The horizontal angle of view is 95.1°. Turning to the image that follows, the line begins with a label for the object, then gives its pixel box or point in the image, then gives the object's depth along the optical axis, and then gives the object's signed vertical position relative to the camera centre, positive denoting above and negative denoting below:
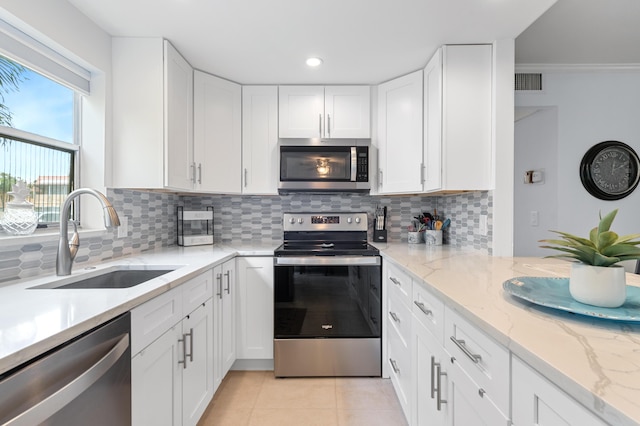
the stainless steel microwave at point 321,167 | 2.34 +0.35
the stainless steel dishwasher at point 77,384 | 0.63 -0.43
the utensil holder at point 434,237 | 2.34 -0.20
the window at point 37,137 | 1.31 +0.37
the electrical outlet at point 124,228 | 1.87 -0.11
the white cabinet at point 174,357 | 1.05 -0.63
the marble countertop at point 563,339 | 0.47 -0.29
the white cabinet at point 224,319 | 1.80 -0.72
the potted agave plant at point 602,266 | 0.77 -0.15
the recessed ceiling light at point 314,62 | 2.02 +1.05
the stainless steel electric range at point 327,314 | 2.09 -0.73
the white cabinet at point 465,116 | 1.89 +0.63
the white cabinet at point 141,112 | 1.81 +0.61
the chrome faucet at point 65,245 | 1.31 -0.16
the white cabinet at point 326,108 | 2.38 +0.84
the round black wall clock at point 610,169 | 2.53 +0.38
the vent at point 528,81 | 2.42 +1.09
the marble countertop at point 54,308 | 0.67 -0.30
